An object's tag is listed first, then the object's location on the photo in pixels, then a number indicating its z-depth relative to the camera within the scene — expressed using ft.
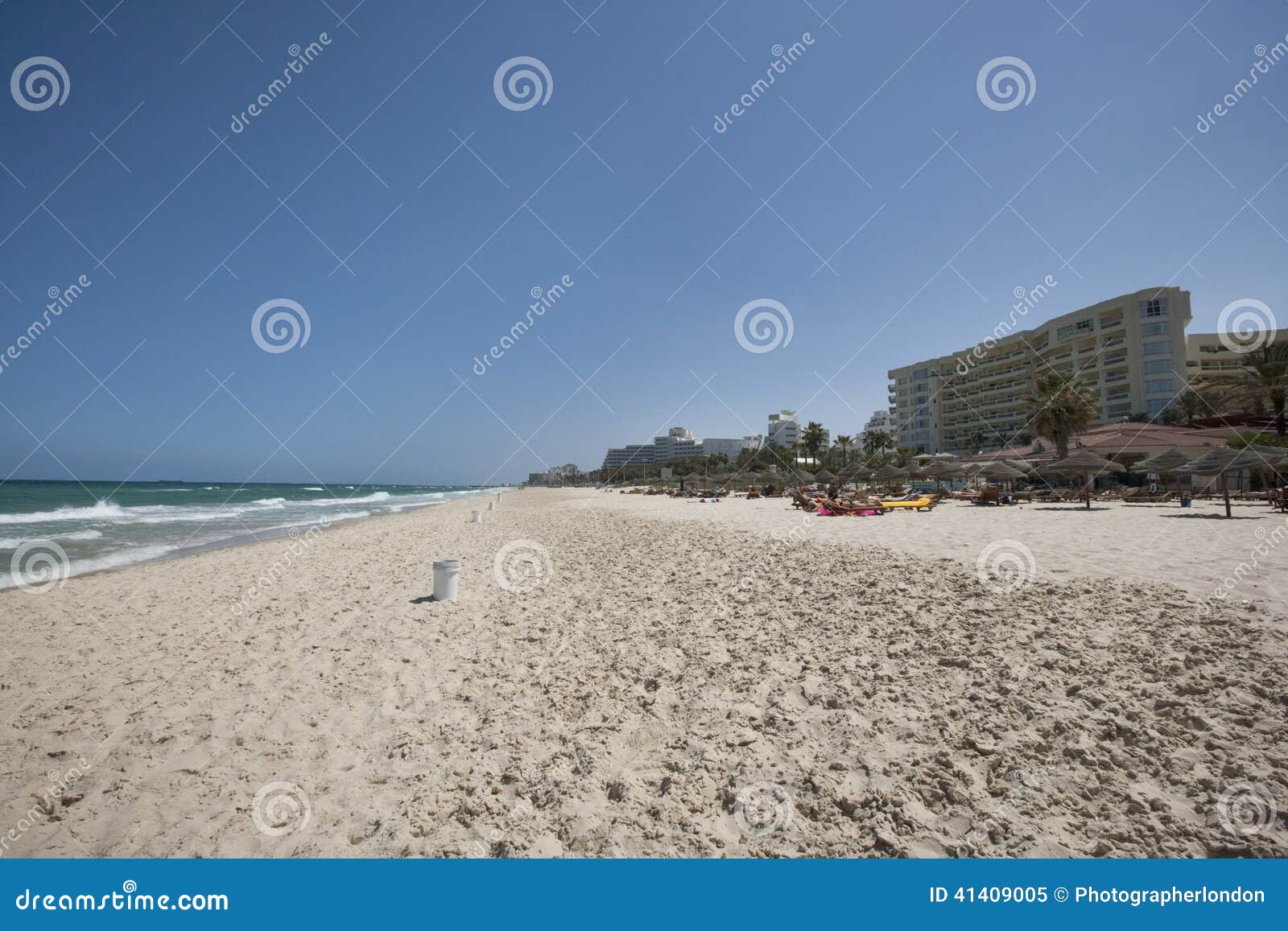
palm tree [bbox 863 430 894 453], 184.61
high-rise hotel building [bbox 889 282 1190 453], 157.07
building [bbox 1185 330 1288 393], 176.04
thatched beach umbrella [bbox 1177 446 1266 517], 45.40
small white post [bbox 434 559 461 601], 25.23
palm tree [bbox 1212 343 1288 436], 97.19
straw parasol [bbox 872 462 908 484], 88.22
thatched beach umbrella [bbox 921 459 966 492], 86.17
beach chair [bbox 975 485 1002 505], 71.46
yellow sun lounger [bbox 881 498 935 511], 67.10
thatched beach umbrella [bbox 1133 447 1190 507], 59.41
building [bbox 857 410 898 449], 262.67
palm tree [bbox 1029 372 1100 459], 95.09
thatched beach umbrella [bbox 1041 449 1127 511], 67.77
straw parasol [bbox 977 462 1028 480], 76.07
